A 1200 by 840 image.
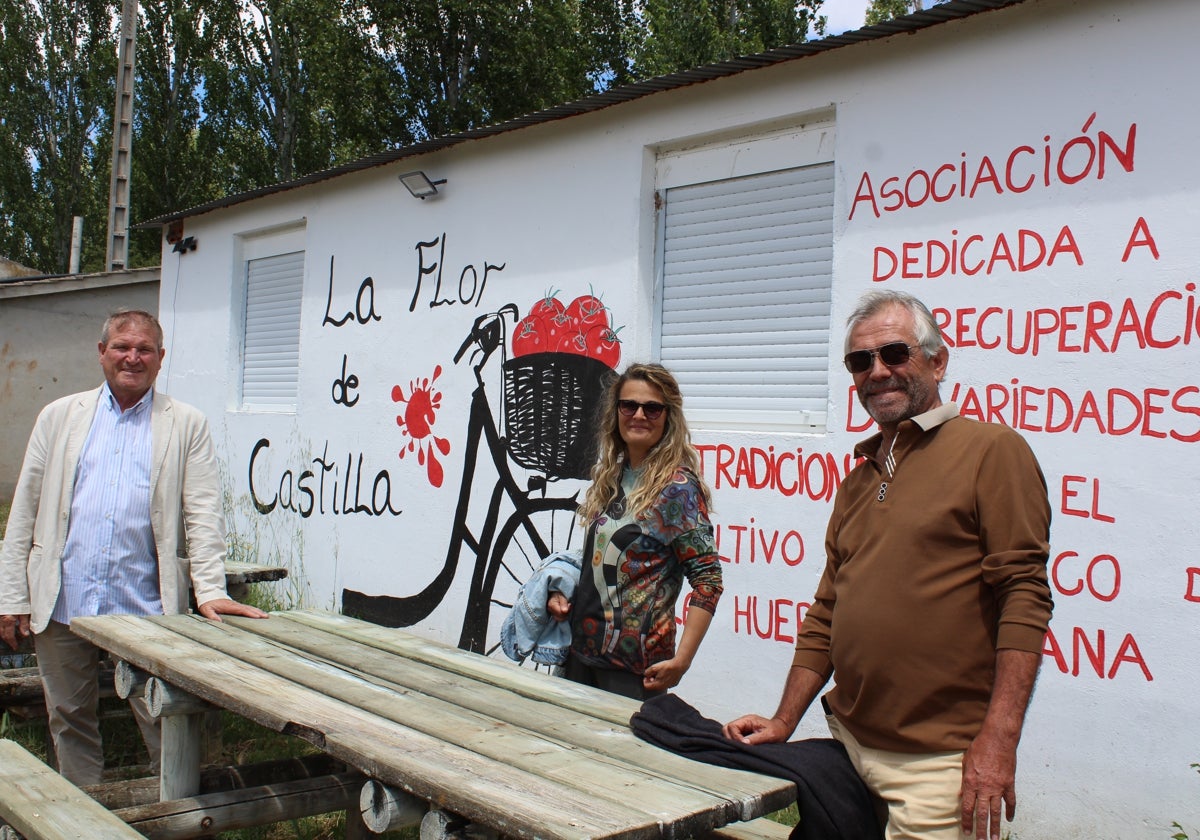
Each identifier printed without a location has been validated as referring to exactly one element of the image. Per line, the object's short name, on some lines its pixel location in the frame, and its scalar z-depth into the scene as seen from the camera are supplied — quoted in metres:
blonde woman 2.85
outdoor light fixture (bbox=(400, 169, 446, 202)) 6.66
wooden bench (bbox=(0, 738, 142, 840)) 2.56
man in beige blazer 3.58
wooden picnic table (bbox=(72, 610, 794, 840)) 1.74
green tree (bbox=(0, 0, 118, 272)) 23.25
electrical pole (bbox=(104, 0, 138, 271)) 15.34
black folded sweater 1.99
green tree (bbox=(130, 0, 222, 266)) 20.70
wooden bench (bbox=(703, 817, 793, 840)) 2.53
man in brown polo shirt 1.83
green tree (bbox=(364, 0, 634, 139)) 18.19
